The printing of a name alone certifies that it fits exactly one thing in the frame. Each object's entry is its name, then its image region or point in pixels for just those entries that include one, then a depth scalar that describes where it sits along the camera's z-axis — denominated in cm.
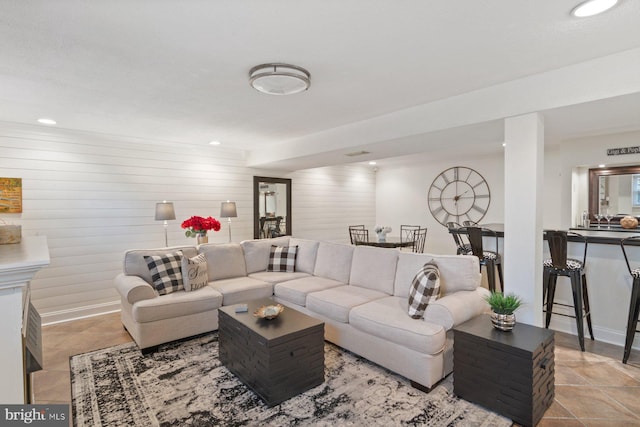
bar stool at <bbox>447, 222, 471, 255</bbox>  459
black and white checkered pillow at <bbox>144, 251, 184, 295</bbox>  368
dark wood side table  212
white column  273
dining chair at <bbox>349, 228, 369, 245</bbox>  668
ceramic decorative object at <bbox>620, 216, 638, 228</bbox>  448
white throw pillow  379
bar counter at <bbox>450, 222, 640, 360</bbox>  332
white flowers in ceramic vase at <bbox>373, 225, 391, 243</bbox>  607
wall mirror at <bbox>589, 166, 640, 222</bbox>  472
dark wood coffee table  240
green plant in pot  238
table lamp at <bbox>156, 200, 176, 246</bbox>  466
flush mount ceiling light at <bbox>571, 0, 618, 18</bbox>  172
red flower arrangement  472
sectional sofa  264
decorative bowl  275
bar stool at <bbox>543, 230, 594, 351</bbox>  325
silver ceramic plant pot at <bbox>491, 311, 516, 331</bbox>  240
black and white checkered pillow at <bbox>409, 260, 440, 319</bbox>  276
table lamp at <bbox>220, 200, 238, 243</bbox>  530
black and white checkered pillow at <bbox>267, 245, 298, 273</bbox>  475
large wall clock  694
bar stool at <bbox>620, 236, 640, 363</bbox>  289
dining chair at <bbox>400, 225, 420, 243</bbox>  777
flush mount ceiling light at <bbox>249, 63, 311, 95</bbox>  250
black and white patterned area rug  224
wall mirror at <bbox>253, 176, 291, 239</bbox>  624
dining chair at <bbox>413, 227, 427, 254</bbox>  701
